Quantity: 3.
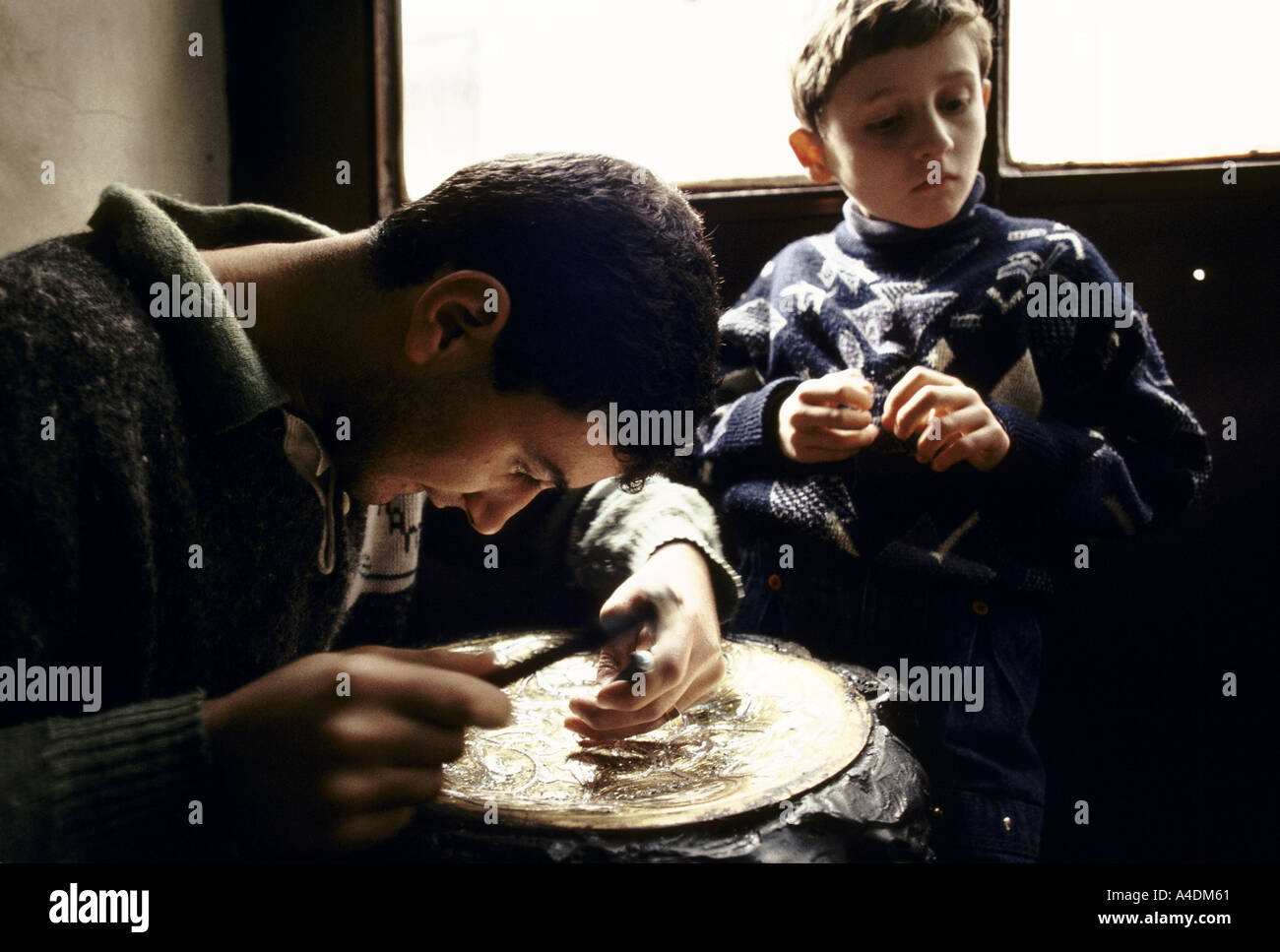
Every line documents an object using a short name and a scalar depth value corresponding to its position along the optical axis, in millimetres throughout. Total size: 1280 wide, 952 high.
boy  931
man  540
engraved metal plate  590
